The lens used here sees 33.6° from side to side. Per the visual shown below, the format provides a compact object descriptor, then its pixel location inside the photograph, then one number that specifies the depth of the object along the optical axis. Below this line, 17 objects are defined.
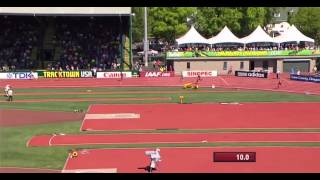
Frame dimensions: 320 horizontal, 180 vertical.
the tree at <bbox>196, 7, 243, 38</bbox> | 72.88
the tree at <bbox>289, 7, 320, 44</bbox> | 78.00
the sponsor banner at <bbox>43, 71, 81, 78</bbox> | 57.78
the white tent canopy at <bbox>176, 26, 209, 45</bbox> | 63.69
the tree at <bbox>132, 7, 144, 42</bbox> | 86.84
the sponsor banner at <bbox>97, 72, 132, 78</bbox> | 57.74
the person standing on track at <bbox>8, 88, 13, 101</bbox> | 40.25
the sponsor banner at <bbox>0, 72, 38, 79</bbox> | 56.59
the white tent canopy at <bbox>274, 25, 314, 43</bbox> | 63.96
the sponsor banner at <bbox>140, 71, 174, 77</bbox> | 58.31
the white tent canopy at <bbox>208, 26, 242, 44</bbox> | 63.59
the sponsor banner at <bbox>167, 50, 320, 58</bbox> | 61.12
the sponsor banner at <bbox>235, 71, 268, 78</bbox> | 57.00
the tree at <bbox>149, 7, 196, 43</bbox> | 76.19
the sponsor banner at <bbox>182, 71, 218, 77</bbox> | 58.00
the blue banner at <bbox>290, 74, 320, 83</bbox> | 52.47
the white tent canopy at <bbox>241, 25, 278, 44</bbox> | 63.69
